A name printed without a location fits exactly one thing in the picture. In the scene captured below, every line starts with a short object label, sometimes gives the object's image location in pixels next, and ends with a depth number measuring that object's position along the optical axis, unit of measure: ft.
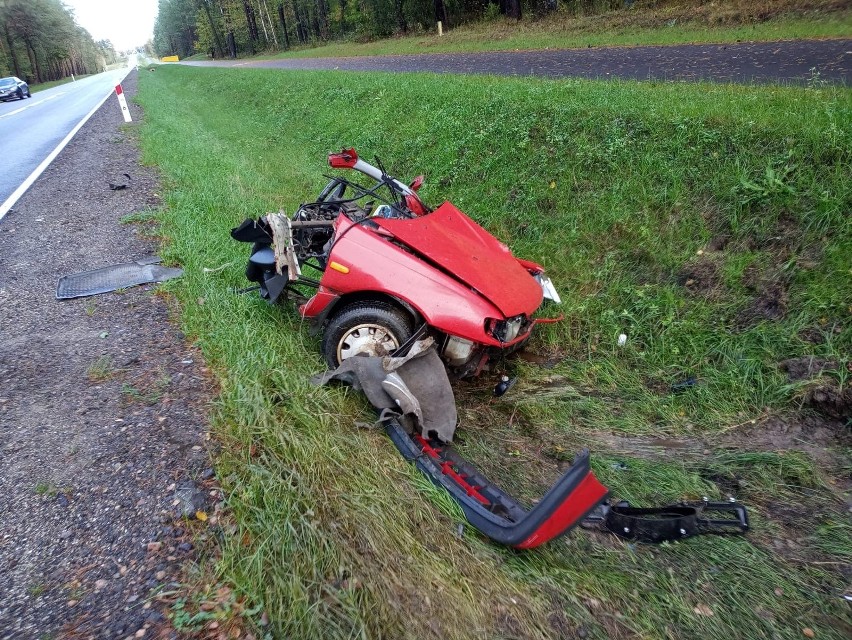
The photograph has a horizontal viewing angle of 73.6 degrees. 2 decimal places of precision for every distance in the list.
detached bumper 7.63
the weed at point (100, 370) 11.83
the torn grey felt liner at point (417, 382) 11.11
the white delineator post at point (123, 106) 48.92
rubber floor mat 16.22
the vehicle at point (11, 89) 91.09
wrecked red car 11.88
